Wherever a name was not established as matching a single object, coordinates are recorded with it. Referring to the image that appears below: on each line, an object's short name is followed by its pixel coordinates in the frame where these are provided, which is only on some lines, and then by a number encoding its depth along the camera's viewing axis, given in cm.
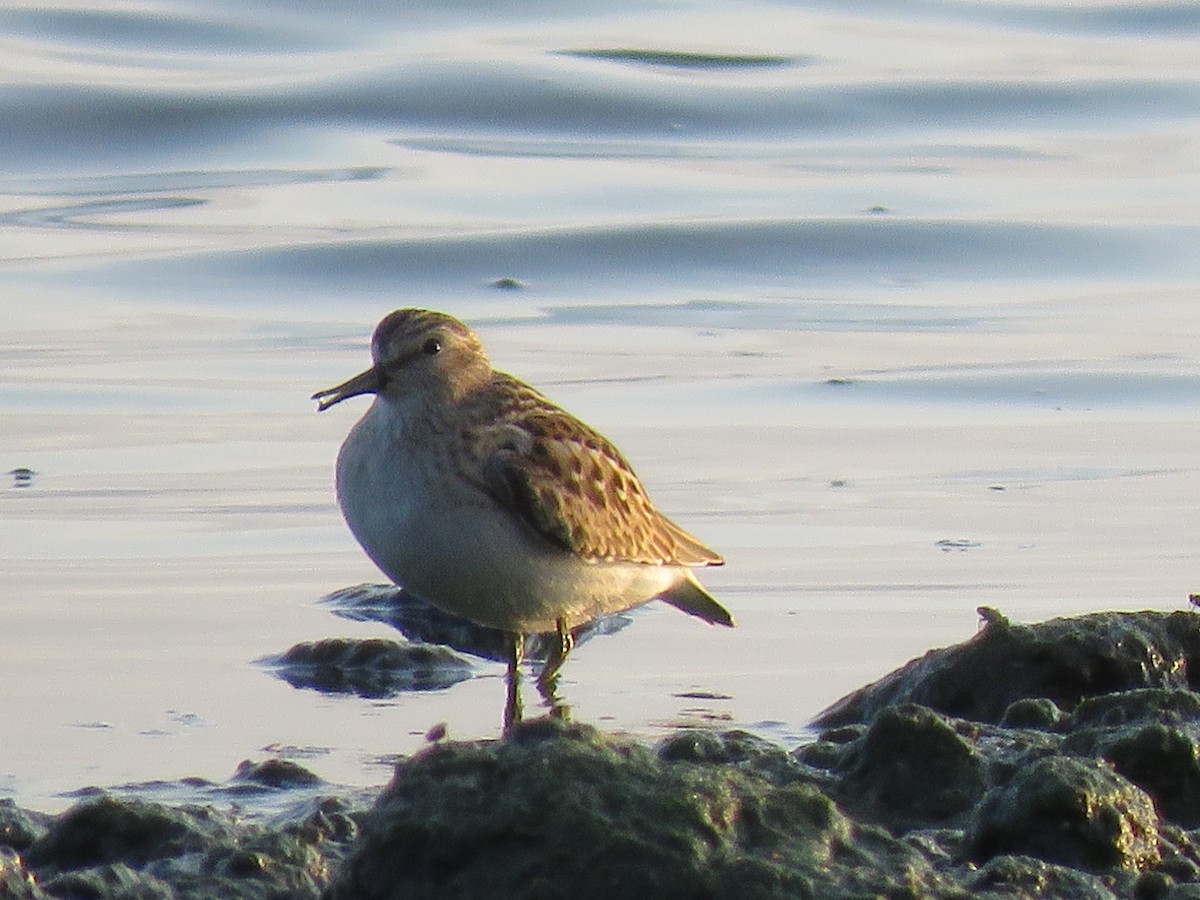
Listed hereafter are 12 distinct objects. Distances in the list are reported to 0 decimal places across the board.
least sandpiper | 1123
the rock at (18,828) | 861
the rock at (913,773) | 902
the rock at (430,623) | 1341
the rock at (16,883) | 762
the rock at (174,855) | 789
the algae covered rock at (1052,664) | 1084
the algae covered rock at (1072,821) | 817
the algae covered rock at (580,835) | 711
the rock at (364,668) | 1221
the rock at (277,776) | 1011
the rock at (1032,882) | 773
